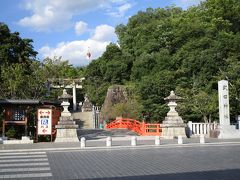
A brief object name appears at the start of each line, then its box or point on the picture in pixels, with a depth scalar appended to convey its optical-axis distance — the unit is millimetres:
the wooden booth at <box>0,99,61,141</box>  24312
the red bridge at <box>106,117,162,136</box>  30531
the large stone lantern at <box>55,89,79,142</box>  25172
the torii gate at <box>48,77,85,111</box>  47444
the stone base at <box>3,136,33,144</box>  23984
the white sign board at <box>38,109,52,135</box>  24938
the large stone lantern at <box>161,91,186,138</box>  27281
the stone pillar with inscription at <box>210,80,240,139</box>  26938
